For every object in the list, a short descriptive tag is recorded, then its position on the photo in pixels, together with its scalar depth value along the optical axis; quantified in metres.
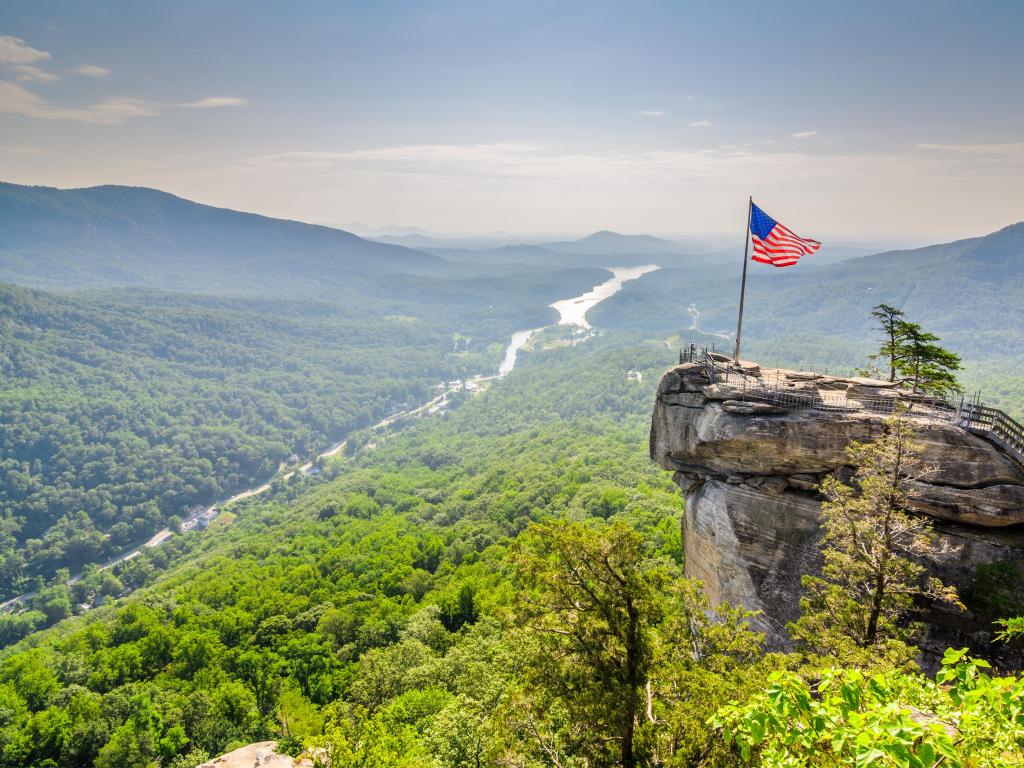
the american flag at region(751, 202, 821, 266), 24.56
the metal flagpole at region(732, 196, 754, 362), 25.84
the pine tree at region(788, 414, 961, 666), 15.00
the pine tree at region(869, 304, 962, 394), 27.86
